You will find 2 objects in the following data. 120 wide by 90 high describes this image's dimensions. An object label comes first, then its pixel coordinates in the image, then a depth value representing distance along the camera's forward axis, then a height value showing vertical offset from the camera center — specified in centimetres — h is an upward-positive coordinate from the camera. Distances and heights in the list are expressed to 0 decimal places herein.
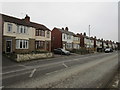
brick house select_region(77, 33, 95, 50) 4260 +142
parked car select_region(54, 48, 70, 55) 2246 -210
